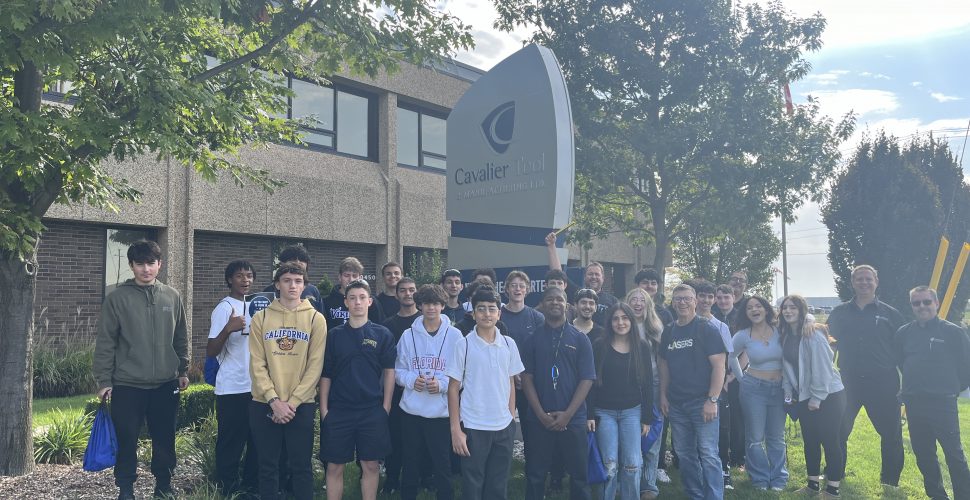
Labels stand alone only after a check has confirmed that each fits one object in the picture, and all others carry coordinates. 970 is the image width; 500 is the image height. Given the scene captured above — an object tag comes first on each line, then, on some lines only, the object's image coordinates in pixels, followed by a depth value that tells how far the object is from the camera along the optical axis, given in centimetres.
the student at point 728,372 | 653
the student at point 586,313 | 595
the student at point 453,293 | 639
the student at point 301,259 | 562
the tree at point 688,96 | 1434
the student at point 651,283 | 711
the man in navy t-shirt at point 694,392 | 564
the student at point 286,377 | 489
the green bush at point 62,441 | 680
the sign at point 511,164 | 798
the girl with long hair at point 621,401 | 552
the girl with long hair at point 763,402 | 671
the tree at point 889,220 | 2217
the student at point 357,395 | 497
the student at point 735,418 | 743
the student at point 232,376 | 546
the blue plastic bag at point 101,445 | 499
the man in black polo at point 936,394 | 611
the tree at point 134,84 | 505
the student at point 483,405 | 493
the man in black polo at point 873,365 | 677
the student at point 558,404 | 530
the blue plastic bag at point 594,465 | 537
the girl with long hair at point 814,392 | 641
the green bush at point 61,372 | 1091
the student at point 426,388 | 525
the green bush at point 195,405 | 793
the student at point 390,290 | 663
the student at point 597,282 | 706
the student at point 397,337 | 601
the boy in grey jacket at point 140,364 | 519
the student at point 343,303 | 606
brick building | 1263
